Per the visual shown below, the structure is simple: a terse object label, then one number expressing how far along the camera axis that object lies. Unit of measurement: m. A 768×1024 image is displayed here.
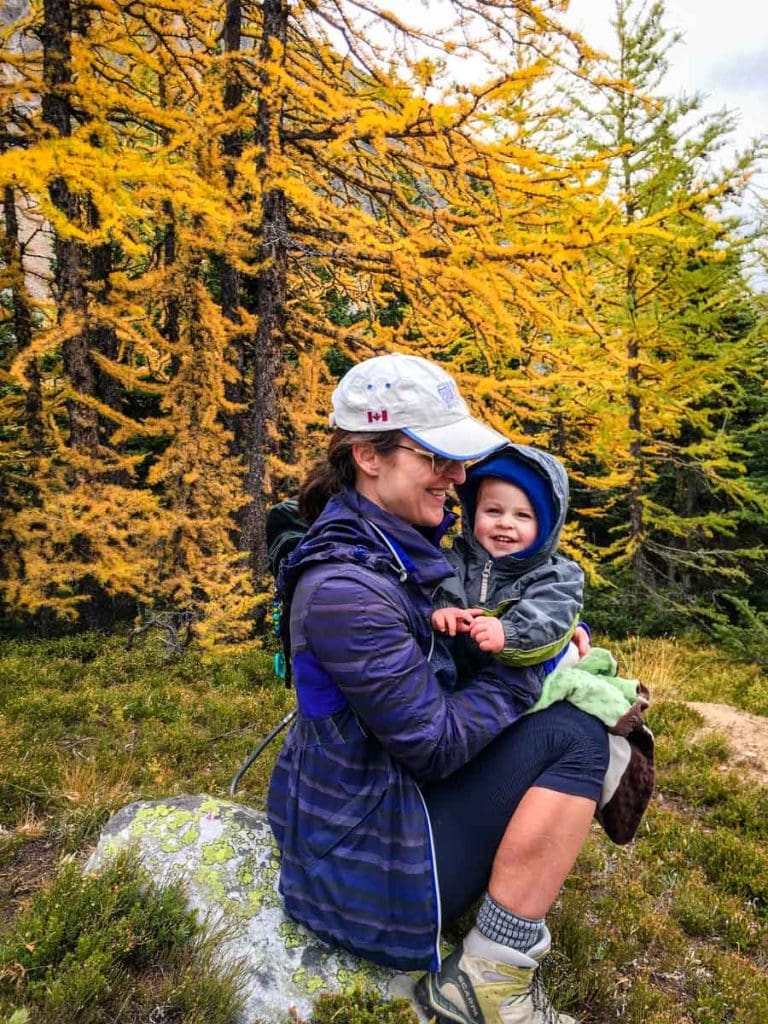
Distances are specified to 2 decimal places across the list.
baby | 2.41
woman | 1.97
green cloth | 2.21
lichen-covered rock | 2.16
